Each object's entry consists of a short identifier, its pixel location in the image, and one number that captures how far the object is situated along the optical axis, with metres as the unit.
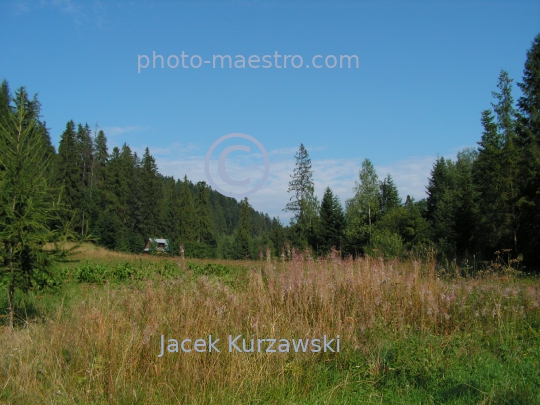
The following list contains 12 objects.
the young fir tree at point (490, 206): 23.98
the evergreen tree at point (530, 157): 22.95
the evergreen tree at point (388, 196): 47.88
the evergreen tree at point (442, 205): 33.22
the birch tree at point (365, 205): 38.78
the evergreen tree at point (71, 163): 51.03
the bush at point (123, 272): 12.42
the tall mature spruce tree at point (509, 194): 23.64
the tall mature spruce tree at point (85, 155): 65.67
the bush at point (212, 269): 14.34
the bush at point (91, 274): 11.89
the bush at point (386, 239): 25.04
